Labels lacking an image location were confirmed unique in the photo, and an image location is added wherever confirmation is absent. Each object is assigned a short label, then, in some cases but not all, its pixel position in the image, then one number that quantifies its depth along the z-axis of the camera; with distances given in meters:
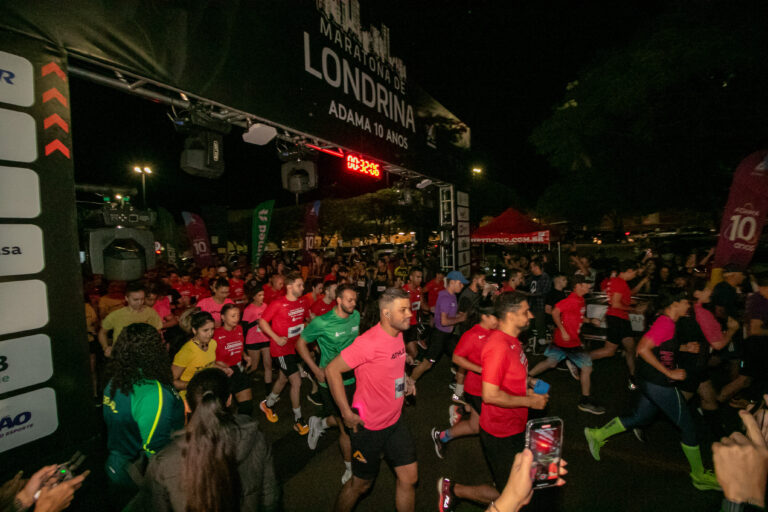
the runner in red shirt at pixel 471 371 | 3.96
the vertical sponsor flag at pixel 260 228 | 11.86
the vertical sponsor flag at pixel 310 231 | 14.59
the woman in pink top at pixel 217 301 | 6.26
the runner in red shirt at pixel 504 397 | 2.77
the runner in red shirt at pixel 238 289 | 8.89
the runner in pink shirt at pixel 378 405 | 2.97
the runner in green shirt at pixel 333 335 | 4.20
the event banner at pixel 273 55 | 3.31
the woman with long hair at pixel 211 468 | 1.71
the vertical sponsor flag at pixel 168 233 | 16.56
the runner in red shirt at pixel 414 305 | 7.07
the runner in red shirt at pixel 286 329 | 5.32
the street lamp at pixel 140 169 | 14.71
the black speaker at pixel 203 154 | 4.81
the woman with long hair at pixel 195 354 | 3.85
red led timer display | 7.74
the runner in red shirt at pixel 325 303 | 6.77
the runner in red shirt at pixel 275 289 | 7.41
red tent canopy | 14.19
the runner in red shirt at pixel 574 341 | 5.46
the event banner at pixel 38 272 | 2.62
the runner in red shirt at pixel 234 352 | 4.52
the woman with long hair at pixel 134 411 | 2.42
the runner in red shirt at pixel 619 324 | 6.13
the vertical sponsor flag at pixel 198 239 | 12.67
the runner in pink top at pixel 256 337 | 6.20
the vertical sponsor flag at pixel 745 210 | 6.85
